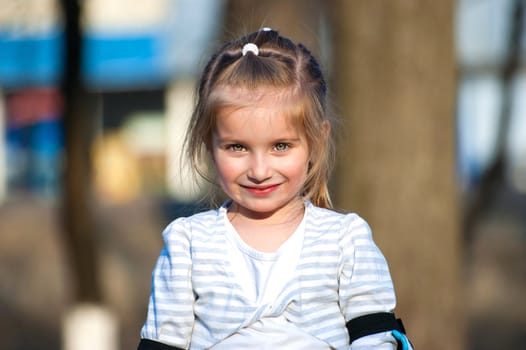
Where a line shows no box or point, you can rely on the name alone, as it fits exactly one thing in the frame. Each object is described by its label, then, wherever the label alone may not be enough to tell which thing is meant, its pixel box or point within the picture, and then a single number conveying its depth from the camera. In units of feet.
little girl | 12.77
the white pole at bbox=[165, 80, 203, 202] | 129.85
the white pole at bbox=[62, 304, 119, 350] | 49.96
